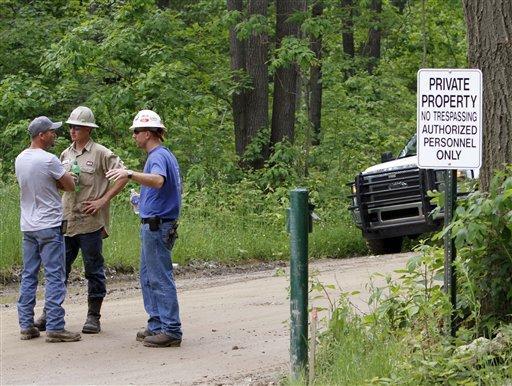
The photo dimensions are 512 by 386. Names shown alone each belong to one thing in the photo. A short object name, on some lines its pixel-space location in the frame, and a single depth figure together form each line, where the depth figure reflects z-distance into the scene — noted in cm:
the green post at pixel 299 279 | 1641
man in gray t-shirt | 2095
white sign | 1584
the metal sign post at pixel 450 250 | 1623
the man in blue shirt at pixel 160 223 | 2031
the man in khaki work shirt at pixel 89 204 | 2175
